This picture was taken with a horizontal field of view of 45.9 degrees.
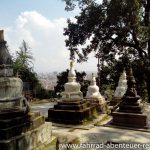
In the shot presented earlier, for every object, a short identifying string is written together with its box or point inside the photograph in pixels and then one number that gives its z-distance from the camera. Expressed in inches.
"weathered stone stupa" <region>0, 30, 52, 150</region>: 151.4
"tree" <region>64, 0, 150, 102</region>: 519.3
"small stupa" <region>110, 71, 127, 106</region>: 440.2
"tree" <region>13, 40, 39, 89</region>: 657.4
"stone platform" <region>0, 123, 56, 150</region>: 145.6
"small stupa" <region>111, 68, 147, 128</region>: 294.5
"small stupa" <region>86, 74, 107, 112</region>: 391.4
